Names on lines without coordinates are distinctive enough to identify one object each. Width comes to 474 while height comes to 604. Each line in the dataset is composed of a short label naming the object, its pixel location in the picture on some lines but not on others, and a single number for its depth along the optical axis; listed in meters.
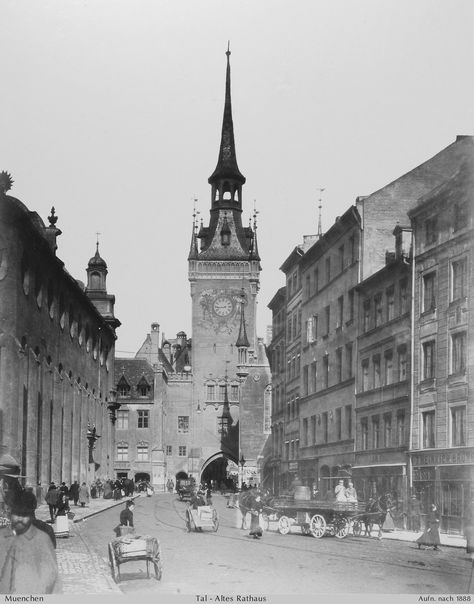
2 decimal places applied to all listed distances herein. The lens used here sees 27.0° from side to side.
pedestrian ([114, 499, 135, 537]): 20.93
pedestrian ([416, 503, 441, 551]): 24.28
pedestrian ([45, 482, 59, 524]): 28.44
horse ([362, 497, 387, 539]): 26.00
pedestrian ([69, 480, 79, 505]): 39.74
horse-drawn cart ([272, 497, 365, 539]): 26.55
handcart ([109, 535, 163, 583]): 18.78
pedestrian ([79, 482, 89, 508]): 37.44
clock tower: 103.31
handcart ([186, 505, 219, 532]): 25.75
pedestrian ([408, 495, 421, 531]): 27.01
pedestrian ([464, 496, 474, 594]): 21.91
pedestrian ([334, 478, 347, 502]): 26.98
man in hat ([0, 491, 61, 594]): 14.29
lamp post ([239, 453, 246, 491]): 88.69
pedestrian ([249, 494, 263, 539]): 25.77
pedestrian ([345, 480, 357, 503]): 26.74
